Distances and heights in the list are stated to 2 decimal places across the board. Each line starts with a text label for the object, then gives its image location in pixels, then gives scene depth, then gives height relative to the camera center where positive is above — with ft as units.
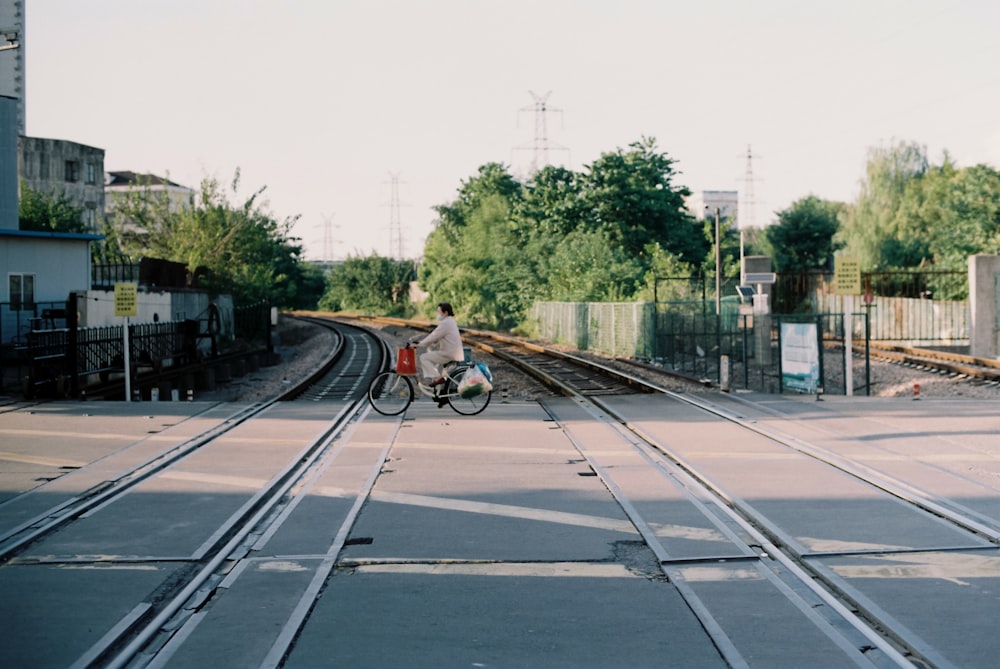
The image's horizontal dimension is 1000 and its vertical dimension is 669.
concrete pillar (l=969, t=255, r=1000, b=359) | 107.76 -0.04
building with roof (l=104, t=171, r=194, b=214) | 177.37 +20.24
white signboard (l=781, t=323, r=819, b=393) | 67.00 -3.27
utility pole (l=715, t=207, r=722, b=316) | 152.01 +7.62
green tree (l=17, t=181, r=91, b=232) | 199.00 +17.82
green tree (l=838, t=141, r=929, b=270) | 233.14 +20.87
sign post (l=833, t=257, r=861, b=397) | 66.33 +1.35
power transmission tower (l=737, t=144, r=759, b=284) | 312.91 +36.78
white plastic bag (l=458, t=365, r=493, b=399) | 54.44 -3.76
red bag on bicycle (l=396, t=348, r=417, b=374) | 55.26 -2.65
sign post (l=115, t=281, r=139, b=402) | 66.95 +0.54
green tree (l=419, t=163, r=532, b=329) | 206.59 +10.52
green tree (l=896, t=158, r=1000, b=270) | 168.76 +15.13
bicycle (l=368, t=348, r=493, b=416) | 55.52 -4.44
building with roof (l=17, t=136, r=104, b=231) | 274.16 +35.51
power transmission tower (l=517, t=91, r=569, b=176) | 261.28 +37.25
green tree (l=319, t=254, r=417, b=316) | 368.89 +7.97
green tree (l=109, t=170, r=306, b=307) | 171.83 +11.46
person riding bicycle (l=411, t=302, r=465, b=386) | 54.49 -1.97
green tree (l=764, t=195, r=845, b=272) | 229.25 +13.75
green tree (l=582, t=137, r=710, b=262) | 221.25 +20.91
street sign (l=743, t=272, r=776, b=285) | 111.86 +2.76
